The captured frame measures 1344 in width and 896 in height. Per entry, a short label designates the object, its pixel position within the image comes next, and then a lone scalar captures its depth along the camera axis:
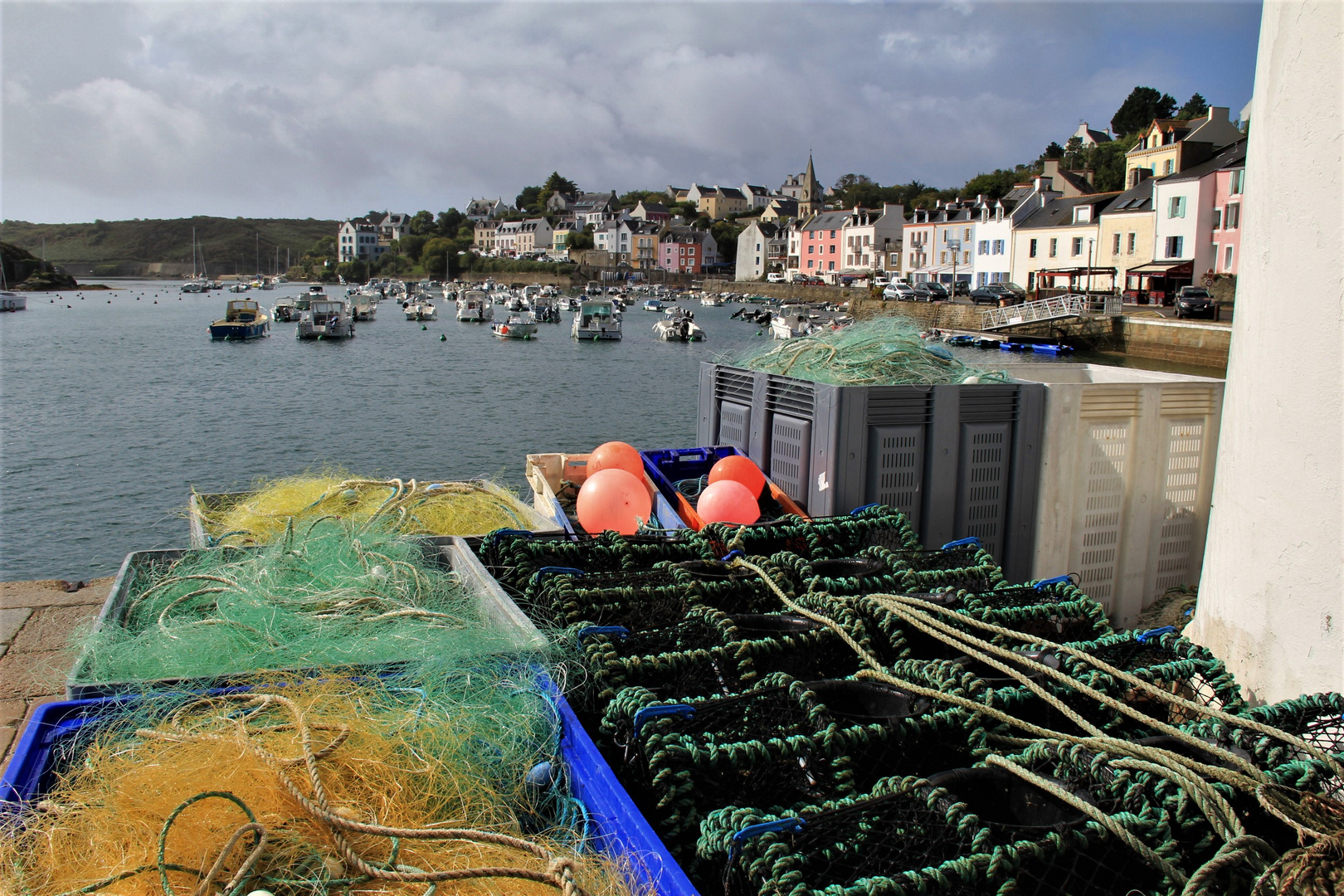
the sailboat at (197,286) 147.88
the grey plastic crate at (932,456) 5.31
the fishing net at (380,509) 5.71
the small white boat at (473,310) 81.12
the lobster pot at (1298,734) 2.58
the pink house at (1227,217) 46.59
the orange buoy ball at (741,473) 5.72
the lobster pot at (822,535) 4.39
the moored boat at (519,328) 64.19
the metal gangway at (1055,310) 46.34
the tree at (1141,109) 99.94
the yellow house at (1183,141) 57.88
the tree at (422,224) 190.00
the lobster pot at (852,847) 2.05
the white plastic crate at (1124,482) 5.53
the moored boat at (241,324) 58.56
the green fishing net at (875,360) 5.62
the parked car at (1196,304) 40.00
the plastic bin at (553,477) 6.60
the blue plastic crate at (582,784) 2.28
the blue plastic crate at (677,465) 6.33
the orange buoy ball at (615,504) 5.60
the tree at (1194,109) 89.18
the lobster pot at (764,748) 2.46
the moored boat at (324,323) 61.38
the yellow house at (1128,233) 52.84
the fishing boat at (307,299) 72.39
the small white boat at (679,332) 63.59
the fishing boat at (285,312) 74.21
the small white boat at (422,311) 79.25
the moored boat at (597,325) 62.41
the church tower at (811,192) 159.80
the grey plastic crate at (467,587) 3.00
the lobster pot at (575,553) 4.05
